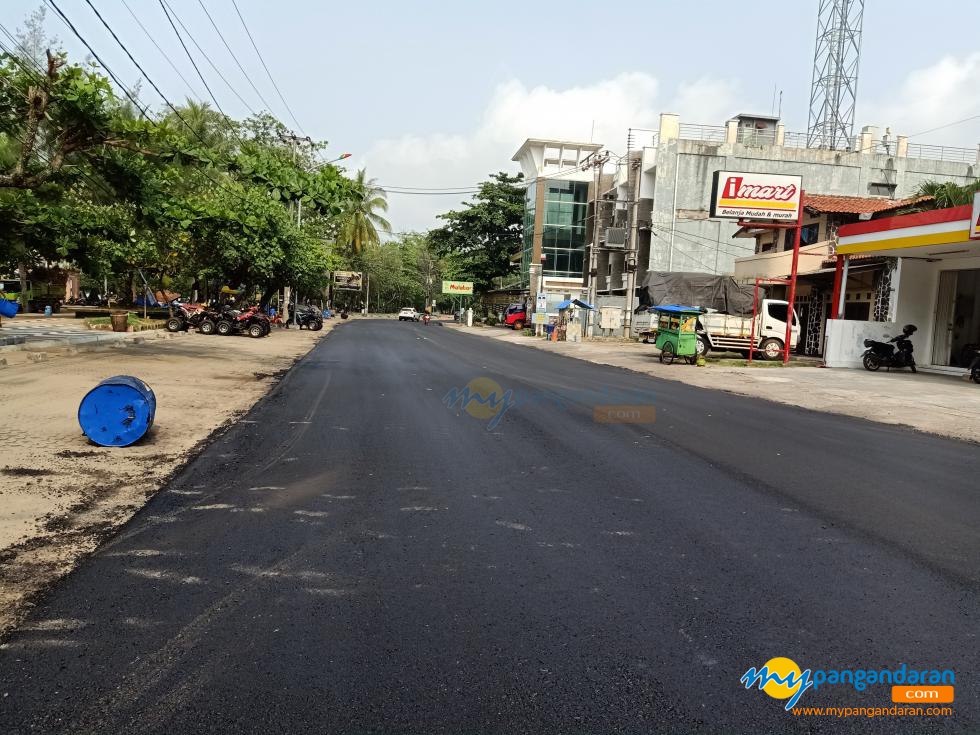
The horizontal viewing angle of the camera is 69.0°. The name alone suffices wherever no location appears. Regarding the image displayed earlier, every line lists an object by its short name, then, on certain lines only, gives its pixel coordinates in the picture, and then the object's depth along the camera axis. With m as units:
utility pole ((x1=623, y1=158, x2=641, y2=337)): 40.19
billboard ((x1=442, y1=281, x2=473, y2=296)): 68.00
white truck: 25.59
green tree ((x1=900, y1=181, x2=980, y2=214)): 23.05
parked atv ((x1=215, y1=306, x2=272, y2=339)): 29.50
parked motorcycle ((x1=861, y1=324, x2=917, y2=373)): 20.95
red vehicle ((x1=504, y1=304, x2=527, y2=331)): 56.41
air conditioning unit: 40.47
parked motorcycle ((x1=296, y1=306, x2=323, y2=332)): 42.08
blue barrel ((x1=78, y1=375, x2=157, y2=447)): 7.49
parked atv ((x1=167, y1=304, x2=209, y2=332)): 29.10
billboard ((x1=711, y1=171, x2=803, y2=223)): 24.33
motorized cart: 22.47
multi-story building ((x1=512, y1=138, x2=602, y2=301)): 54.84
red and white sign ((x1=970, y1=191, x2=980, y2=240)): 16.53
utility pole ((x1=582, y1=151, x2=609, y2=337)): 41.47
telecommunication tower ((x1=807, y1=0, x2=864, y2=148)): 39.69
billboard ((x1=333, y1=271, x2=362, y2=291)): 72.75
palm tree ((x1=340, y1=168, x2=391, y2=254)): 59.03
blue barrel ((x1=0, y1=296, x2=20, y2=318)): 19.70
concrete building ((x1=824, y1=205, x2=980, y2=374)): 21.17
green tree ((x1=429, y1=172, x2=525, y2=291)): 61.19
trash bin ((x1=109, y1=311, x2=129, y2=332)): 25.44
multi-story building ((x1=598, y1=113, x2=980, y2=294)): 38.00
